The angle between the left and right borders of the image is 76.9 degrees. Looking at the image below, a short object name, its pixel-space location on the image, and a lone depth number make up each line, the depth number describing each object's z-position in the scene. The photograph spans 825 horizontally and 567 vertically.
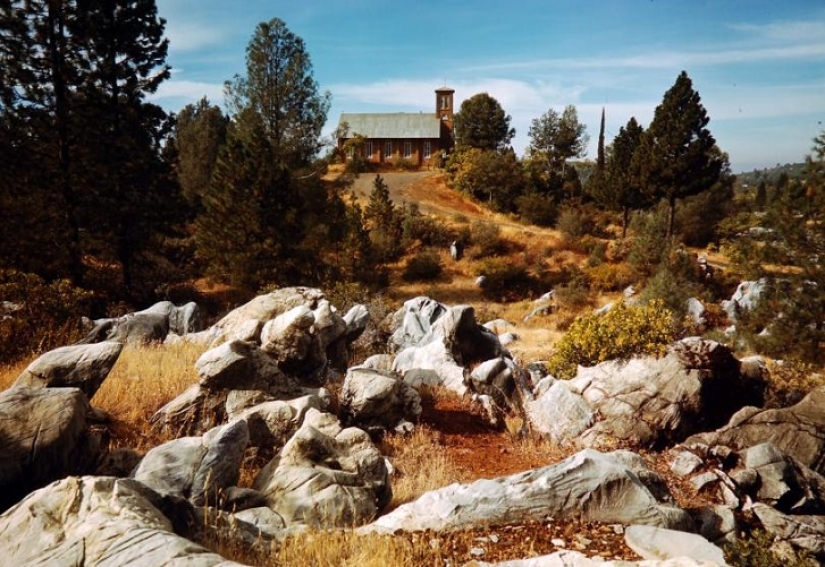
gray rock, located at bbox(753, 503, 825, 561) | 6.72
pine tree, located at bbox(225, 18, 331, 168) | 32.38
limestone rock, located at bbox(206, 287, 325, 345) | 14.40
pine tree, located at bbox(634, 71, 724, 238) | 36.69
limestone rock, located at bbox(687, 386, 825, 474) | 9.25
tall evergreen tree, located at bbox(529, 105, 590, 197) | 60.69
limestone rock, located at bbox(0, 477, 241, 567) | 3.63
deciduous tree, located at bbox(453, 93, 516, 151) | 61.75
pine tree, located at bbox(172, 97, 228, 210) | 40.53
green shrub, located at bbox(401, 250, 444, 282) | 38.97
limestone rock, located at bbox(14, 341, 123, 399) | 8.00
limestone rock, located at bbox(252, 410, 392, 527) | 5.86
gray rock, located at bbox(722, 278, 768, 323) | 27.30
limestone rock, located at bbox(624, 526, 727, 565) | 5.18
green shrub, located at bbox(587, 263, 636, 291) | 36.66
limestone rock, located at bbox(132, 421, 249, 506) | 5.72
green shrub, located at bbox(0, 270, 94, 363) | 11.34
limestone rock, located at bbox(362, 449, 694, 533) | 5.88
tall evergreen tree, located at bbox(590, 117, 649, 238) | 42.66
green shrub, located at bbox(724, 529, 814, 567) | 5.39
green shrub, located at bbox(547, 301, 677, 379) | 11.73
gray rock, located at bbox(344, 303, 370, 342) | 14.62
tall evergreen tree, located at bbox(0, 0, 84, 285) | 20.89
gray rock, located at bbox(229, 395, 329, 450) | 8.09
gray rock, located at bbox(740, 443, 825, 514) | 7.86
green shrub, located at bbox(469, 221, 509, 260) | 41.78
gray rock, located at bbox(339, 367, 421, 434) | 9.51
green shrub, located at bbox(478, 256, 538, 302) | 37.44
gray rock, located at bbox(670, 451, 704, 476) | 8.47
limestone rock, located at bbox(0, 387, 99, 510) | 5.67
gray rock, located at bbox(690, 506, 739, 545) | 6.60
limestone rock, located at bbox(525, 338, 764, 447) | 9.80
